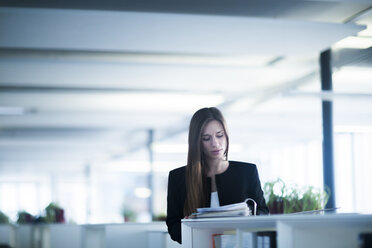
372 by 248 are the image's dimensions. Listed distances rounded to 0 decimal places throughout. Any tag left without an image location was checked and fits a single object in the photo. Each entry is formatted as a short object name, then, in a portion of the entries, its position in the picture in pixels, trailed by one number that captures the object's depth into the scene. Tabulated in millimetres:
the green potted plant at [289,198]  8244
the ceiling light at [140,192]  45598
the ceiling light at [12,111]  15675
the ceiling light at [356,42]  10516
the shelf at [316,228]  3603
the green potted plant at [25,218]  16795
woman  5396
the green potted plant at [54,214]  16243
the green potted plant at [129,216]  18345
